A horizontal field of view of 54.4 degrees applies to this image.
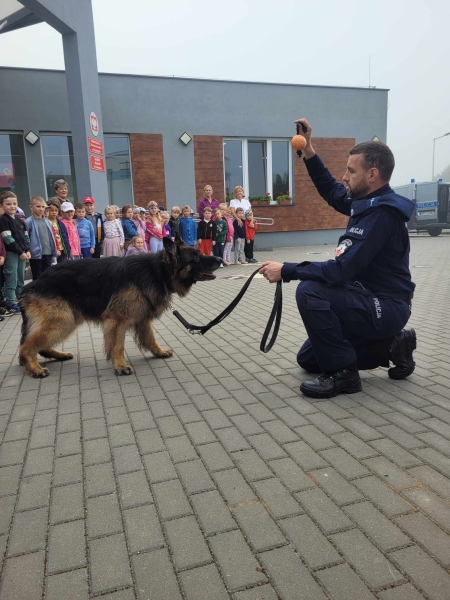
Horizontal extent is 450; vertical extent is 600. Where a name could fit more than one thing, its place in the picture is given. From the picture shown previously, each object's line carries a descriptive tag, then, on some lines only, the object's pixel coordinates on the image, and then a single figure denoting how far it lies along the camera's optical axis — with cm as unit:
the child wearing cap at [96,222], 1034
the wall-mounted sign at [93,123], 1166
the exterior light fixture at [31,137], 1461
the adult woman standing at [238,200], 1501
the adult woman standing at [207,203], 1414
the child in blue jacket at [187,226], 1316
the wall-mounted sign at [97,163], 1172
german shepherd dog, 434
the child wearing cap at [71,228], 898
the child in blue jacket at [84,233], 966
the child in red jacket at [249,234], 1445
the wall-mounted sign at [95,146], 1162
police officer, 341
